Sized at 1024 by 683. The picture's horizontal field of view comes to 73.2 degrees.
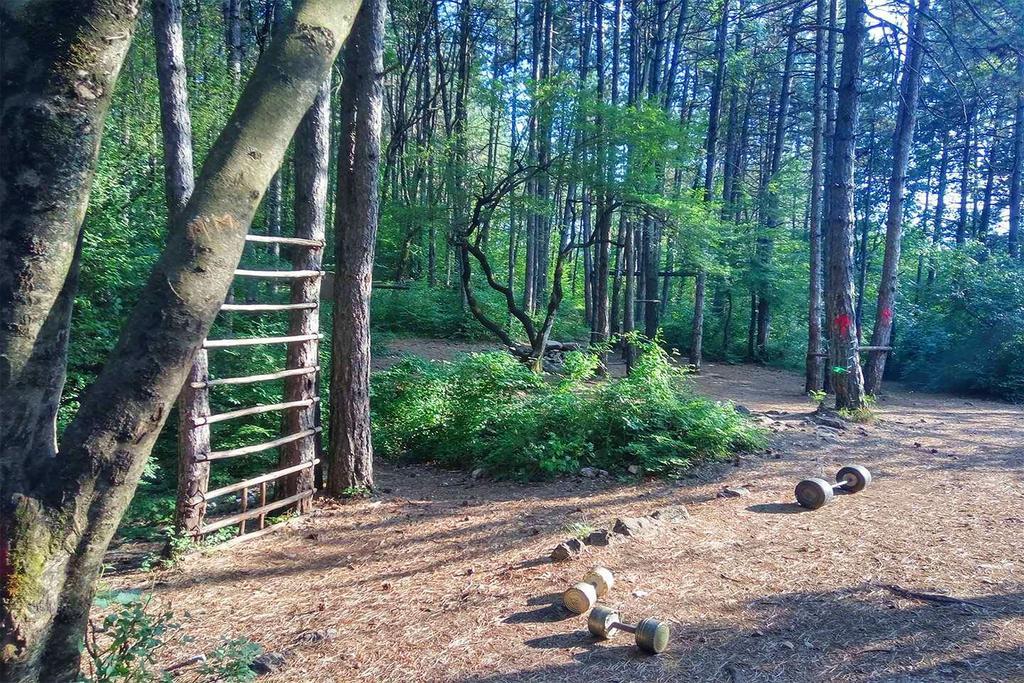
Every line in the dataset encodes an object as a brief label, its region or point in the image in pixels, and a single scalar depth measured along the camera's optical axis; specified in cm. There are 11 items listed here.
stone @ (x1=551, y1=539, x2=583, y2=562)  483
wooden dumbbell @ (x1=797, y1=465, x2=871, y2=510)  576
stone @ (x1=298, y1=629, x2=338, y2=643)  400
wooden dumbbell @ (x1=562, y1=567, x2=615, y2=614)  396
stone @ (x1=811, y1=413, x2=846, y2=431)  920
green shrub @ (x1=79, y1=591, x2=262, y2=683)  267
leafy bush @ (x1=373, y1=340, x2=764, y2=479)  746
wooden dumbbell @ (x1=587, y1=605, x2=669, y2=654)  348
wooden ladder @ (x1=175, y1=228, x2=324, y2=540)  532
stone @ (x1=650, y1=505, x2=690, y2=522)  561
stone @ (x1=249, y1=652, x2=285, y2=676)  360
